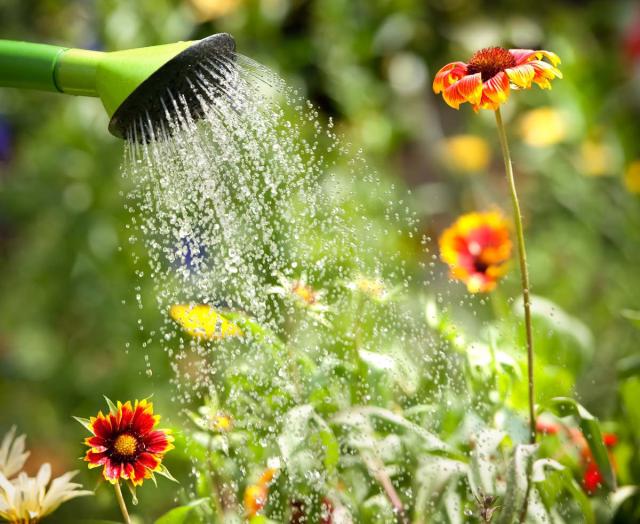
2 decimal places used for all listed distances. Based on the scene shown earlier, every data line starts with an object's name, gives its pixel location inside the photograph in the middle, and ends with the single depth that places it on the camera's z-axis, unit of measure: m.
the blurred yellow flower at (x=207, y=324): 1.81
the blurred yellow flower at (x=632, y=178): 3.14
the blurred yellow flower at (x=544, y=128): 3.38
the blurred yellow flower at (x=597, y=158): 3.28
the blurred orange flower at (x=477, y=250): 1.95
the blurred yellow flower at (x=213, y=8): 3.66
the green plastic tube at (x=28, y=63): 1.75
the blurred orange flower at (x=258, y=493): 1.79
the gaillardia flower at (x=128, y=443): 1.72
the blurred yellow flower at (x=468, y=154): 3.47
